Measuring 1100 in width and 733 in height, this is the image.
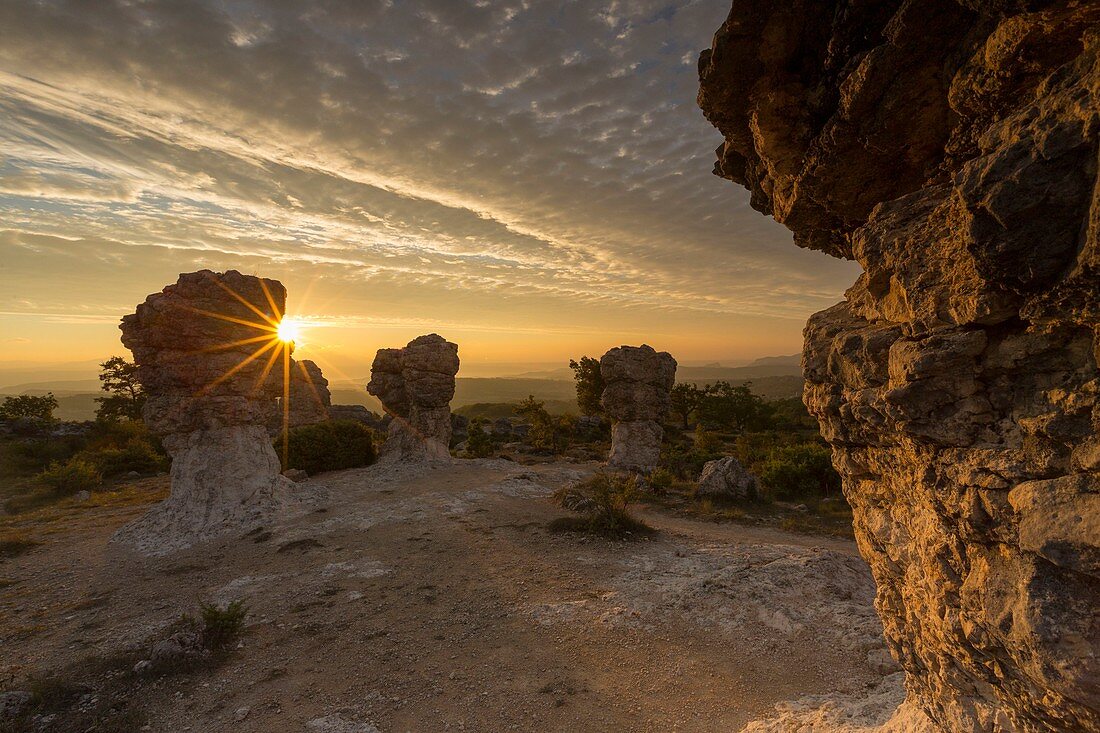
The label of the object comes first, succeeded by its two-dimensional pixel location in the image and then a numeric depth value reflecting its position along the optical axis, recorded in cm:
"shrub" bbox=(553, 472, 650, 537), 1673
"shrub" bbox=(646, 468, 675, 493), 2467
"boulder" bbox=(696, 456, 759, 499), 2284
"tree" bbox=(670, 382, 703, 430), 5594
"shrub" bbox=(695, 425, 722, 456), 3784
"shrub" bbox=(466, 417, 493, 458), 3609
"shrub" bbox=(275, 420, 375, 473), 2836
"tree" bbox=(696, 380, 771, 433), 5097
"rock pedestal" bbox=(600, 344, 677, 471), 3119
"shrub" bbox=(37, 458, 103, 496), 2417
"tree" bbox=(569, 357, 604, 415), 4456
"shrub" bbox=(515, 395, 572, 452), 4034
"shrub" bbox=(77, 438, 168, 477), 2786
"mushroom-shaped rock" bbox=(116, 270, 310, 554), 1889
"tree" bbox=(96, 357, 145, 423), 3866
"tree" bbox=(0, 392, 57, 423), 3759
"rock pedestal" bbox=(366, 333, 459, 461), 3122
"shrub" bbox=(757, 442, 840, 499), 2361
